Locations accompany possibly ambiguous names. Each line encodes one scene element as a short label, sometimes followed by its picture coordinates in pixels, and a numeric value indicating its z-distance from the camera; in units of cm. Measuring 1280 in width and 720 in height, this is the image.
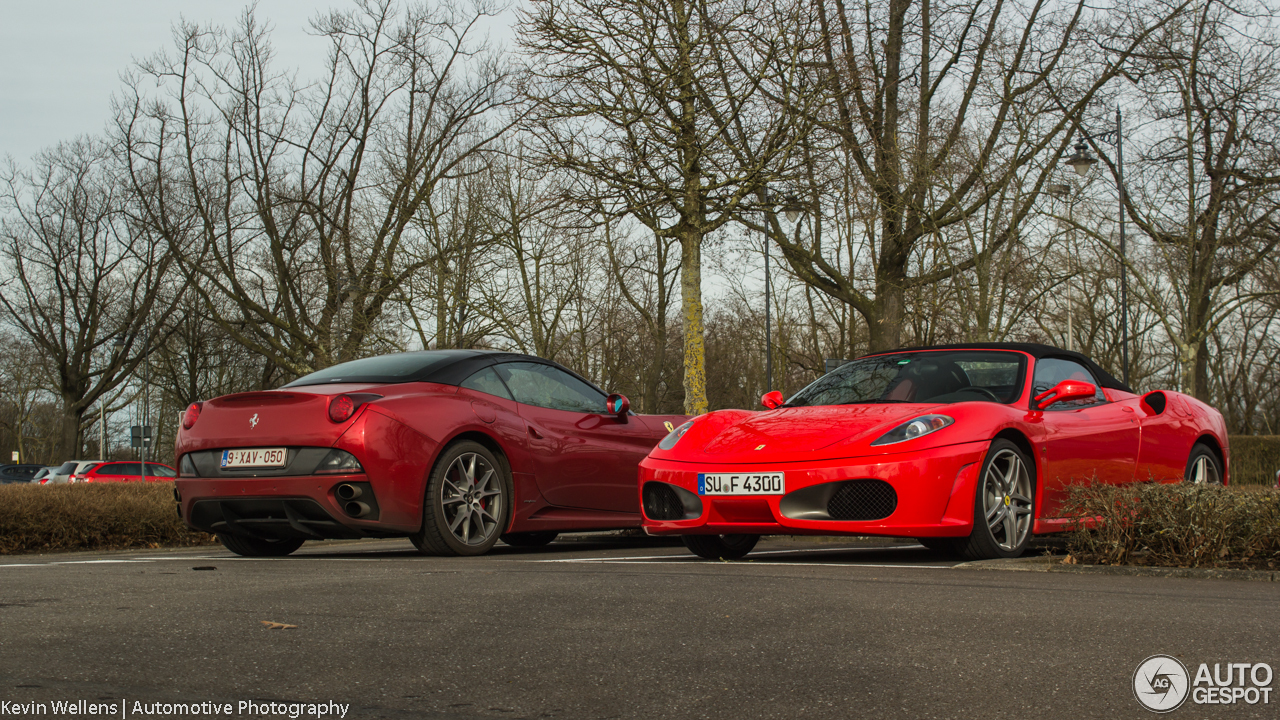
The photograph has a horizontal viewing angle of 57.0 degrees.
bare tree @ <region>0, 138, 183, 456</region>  4184
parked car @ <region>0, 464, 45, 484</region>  4803
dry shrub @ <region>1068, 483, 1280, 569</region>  584
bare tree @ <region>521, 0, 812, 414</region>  1478
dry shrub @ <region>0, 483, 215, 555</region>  1054
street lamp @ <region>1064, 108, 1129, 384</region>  2120
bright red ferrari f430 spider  613
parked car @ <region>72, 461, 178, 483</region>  3722
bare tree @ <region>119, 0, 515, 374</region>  3072
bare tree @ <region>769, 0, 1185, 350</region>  1938
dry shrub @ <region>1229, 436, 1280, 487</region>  2731
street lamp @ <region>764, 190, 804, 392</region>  1602
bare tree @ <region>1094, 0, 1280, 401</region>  2455
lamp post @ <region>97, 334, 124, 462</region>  5999
